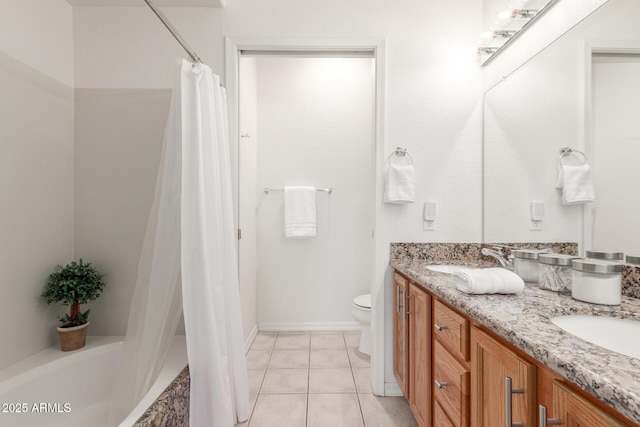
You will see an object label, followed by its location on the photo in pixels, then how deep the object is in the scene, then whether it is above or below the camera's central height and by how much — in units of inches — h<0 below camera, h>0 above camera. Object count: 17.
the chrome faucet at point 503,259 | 59.7 -9.4
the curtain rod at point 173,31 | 47.5 +32.0
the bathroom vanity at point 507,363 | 20.6 -14.4
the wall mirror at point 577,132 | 37.9 +13.2
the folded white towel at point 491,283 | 39.7 -9.6
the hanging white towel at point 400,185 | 69.6 +6.6
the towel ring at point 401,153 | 72.2 +14.7
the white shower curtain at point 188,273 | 47.4 -10.1
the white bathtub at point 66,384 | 48.6 -31.3
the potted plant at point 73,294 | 58.4 -16.5
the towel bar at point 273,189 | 112.0 +8.9
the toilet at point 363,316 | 88.2 -31.5
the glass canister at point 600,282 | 35.2 -8.4
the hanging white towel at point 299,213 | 108.6 -0.2
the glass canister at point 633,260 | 37.6 -6.1
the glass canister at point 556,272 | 42.2 -8.7
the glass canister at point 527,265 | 50.7 -9.1
